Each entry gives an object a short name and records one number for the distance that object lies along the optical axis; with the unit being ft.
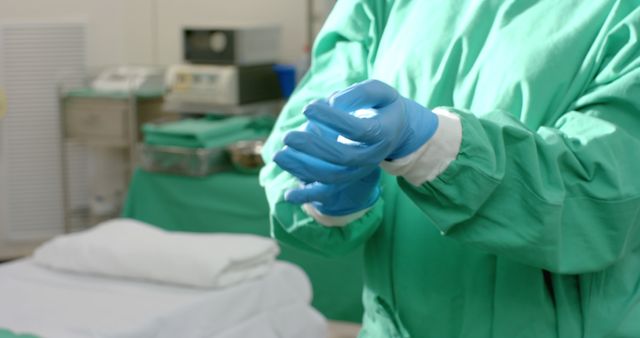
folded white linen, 7.07
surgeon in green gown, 3.18
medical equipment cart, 12.60
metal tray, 11.02
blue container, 12.73
